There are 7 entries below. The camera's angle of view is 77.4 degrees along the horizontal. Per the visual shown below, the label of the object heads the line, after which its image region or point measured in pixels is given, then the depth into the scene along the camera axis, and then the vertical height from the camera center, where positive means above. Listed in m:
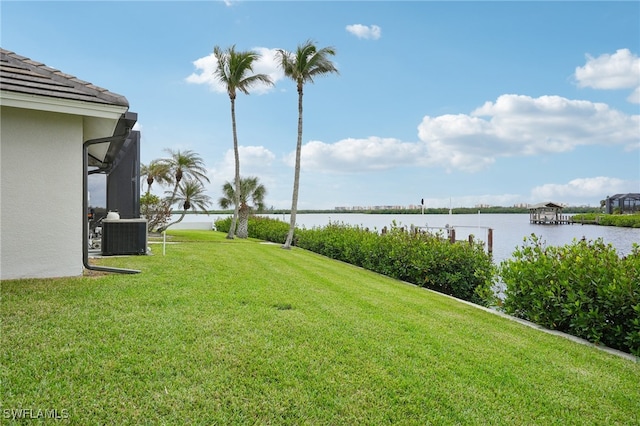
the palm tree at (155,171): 22.94 +1.86
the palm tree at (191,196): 23.81 +0.49
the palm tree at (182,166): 23.19 +2.23
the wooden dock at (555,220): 52.25 -1.47
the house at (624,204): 56.34 +0.87
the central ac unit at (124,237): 8.62 -0.74
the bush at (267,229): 21.23 -1.38
